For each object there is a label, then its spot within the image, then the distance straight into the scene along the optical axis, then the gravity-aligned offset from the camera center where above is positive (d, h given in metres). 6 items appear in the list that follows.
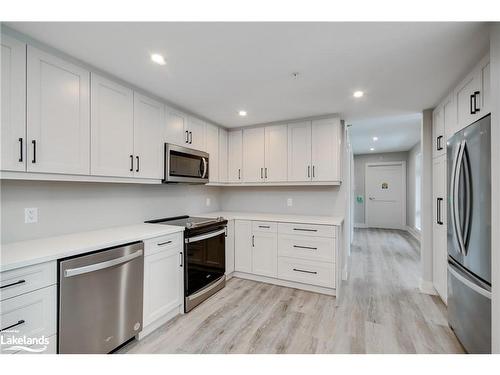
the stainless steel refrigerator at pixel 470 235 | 1.50 -0.33
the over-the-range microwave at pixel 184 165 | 2.62 +0.29
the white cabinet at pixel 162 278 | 2.04 -0.83
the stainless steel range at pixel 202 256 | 2.43 -0.77
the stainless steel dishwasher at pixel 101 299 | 1.49 -0.78
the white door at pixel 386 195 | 7.22 -0.18
